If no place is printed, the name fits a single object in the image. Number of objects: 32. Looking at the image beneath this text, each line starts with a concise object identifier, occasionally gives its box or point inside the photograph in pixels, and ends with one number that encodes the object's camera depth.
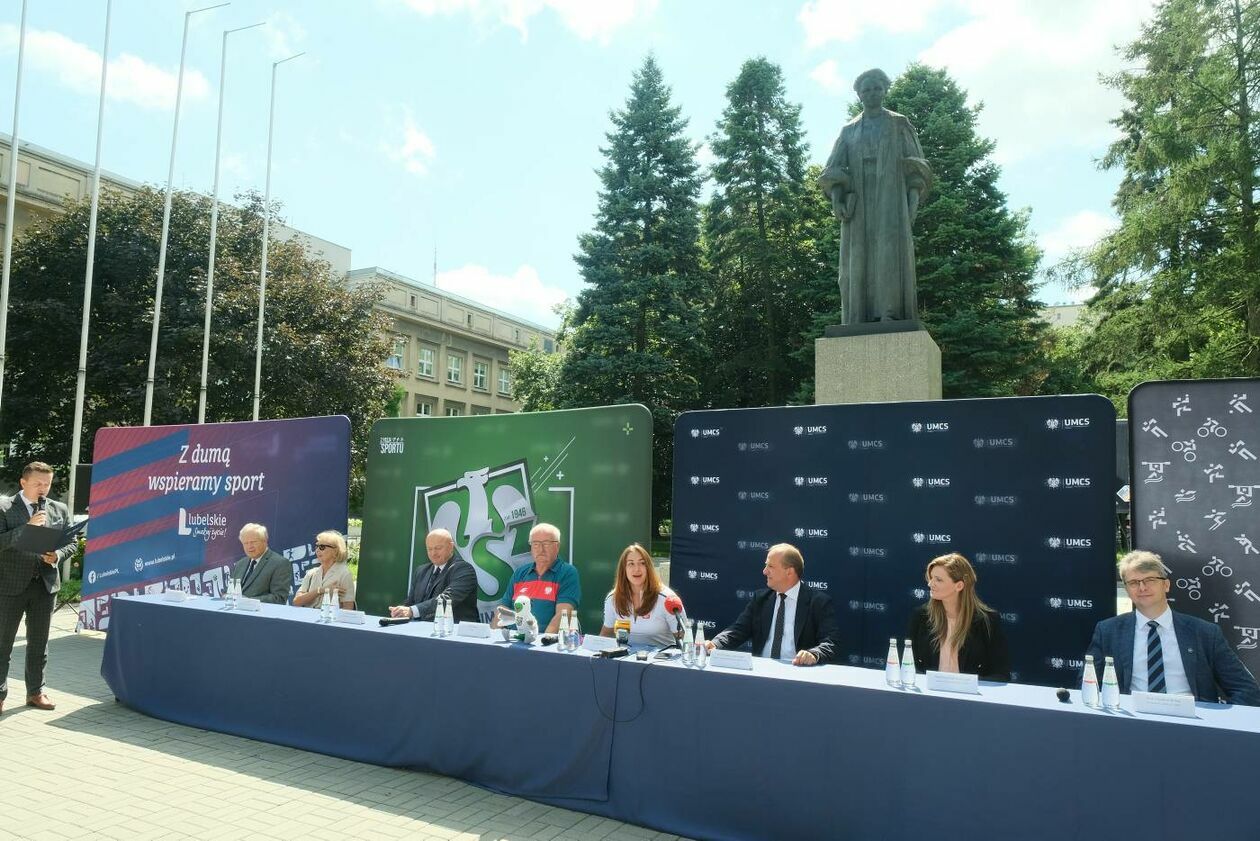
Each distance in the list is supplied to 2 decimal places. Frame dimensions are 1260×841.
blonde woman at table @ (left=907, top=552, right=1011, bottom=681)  4.43
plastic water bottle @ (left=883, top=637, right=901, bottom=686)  3.57
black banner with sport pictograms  4.44
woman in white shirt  5.34
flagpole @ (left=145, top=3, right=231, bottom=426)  15.55
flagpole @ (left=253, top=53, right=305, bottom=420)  16.98
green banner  6.50
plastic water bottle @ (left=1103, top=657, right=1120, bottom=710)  3.21
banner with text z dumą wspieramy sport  7.82
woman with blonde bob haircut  6.79
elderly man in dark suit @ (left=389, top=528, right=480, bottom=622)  6.20
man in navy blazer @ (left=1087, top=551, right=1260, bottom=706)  3.83
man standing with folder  5.98
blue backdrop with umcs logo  4.81
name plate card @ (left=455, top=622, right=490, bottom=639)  4.82
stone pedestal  7.48
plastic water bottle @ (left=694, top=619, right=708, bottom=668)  4.04
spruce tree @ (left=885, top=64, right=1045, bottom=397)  22.03
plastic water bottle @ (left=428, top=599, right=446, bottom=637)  4.95
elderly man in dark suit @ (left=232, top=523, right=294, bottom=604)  6.96
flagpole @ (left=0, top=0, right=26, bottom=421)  13.55
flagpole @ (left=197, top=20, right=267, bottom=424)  16.24
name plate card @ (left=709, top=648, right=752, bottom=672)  3.97
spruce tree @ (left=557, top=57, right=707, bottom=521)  23.47
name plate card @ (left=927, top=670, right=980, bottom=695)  3.42
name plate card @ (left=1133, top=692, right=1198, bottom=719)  3.06
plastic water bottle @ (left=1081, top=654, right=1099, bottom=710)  3.23
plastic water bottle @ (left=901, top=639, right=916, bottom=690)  3.57
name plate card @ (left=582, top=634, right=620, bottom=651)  4.42
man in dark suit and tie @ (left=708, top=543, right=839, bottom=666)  4.96
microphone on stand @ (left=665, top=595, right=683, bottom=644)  5.38
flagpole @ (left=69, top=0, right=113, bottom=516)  14.09
